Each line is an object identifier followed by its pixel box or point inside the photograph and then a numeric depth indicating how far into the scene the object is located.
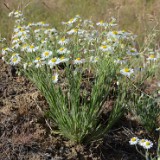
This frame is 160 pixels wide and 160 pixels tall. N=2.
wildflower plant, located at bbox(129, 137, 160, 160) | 2.59
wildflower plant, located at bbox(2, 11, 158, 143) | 2.80
